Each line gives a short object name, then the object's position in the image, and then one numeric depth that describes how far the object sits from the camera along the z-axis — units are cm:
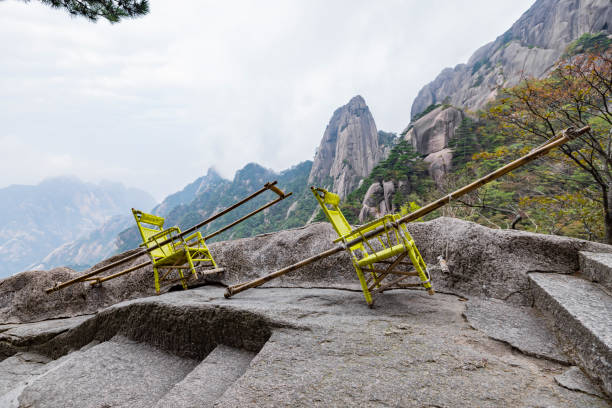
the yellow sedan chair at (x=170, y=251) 479
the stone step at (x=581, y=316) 169
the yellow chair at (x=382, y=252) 287
